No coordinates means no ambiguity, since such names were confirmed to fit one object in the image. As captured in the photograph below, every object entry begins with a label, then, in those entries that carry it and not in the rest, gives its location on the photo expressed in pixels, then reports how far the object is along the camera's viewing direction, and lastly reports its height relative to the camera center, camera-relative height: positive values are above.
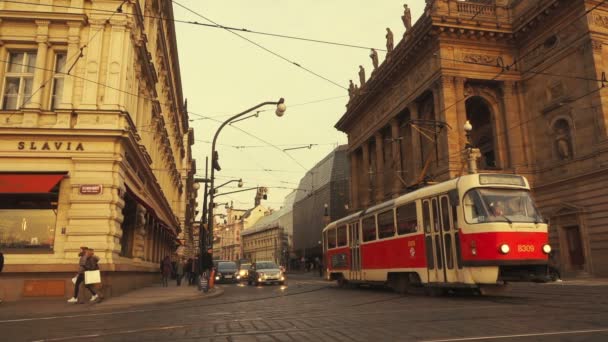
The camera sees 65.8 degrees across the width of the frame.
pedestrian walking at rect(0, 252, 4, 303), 13.33 +0.31
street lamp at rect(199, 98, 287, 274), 18.70 +5.65
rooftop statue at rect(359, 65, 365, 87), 51.99 +20.83
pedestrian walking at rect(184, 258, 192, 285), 30.17 +0.18
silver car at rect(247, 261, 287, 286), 28.03 -0.32
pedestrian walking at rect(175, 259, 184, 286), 27.12 -0.24
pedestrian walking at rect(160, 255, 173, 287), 25.08 +0.05
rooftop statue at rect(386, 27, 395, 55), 42.81 +20.31
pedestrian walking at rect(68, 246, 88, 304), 13.51 -0.14
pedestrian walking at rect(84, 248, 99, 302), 13.30 +0.25
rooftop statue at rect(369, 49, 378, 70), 47.43 +20.83
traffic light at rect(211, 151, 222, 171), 20.92 +4.86
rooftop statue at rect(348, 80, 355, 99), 50.54 +20.23
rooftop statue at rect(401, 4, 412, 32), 39.01 +20.52
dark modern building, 67.62 +10.21
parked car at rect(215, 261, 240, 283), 33.16 -0.27
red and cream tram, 11.34 +0.78
